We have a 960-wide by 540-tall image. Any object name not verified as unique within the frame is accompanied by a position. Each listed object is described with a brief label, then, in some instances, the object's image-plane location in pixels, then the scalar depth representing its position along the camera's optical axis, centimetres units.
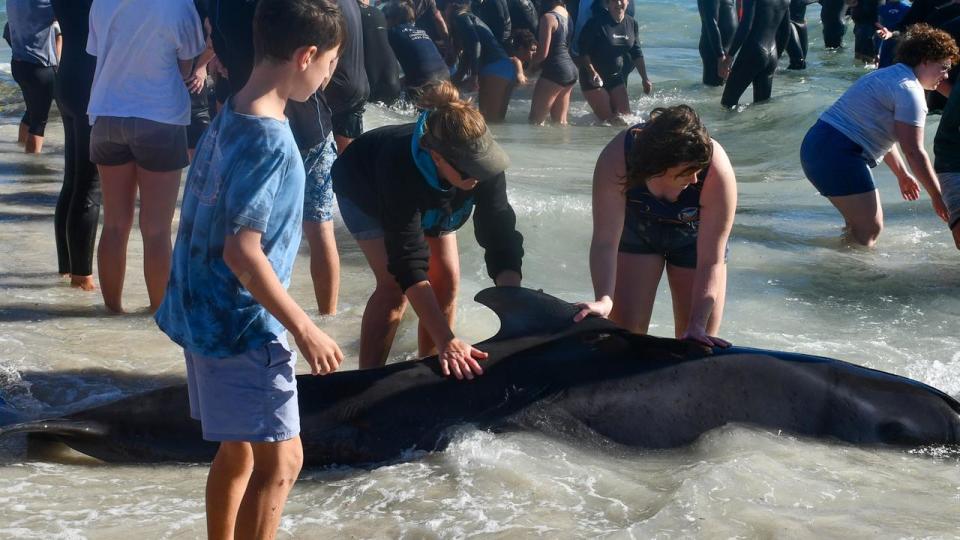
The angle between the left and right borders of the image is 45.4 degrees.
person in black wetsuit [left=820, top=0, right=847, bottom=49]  2095
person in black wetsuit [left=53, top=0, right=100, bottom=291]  614
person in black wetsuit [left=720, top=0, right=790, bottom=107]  1462
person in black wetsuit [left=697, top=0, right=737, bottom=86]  1653
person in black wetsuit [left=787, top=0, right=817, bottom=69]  1897
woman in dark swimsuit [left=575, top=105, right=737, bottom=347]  445
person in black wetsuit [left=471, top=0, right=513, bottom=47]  1425
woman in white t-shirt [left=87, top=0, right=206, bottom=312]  560
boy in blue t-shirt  290
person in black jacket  433
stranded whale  446
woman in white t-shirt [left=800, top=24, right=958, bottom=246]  730
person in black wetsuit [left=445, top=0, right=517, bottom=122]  1355
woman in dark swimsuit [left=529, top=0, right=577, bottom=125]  1341
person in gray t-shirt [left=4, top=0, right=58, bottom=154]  977
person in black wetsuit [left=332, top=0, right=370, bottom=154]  620
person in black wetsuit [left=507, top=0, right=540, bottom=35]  1412
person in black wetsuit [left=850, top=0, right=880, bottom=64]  1897
